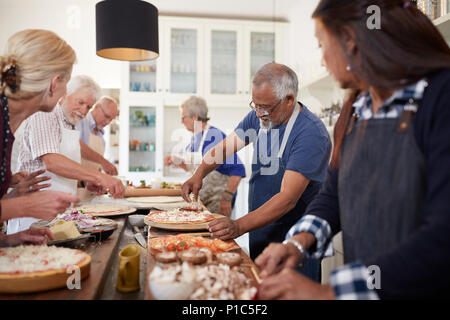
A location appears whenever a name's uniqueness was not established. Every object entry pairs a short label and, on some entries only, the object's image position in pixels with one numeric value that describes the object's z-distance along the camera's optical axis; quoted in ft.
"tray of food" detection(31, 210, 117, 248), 4.53
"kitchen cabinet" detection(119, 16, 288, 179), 16.85
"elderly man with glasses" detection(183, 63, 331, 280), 5.41
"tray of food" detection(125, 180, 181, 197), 10.10
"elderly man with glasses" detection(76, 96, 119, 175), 12.28
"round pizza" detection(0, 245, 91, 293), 3.07
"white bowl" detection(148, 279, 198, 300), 2.89
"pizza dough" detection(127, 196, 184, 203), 8.86
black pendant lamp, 8.50
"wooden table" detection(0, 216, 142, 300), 3.10
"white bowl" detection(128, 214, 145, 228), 6.23
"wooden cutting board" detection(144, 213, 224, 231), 5.47
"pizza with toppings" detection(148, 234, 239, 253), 4.36
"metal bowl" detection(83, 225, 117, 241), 4.88
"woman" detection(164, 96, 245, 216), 11.10
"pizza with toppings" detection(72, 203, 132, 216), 6.82
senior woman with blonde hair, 3.67
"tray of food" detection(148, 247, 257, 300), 2.90
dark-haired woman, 2.41
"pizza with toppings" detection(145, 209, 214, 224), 5.64
